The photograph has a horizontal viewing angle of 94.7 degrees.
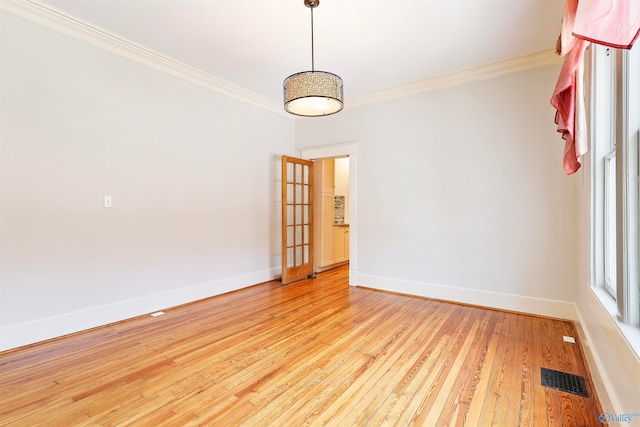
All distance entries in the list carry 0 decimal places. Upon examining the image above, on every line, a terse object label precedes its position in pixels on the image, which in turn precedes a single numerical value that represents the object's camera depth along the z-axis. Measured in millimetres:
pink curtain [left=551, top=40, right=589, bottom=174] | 1797
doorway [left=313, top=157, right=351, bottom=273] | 5527
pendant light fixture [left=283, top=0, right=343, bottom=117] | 2217
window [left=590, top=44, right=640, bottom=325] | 1272
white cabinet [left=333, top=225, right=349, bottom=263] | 5898
